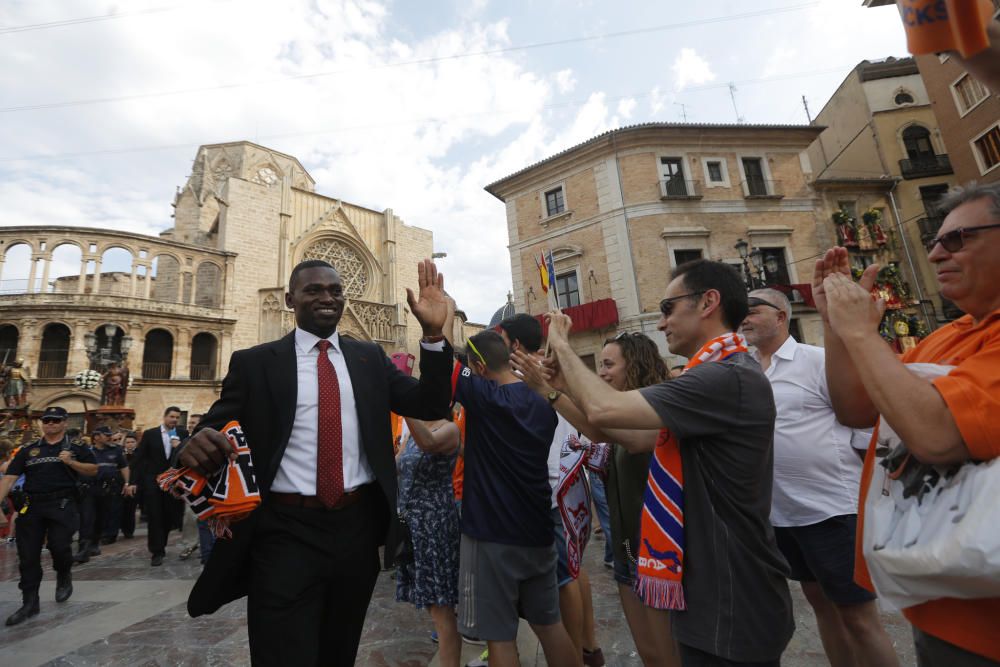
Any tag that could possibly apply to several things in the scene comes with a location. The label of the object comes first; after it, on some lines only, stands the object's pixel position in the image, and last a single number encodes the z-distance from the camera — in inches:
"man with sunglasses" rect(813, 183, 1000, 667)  40.7
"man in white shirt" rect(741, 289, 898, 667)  87.8
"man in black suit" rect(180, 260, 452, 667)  67.9
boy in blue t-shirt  86.1
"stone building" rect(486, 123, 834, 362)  637.9
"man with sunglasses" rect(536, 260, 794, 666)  58.2
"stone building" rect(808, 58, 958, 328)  711.1
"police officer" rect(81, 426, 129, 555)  285.9
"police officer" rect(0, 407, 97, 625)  177.2
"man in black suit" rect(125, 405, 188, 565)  244.1
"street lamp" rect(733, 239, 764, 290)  481.1
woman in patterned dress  106.1
